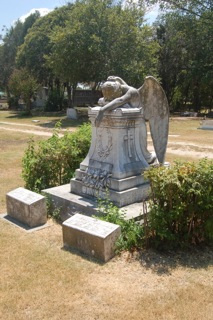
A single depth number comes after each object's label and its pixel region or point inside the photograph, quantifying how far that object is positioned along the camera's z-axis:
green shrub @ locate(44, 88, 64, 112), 33.09
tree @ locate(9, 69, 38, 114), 29.05
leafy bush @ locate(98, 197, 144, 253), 4.68
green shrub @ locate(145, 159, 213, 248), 4.46
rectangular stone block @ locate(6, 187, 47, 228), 5.56
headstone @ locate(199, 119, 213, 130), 19.77
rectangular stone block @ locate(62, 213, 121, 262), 4.41
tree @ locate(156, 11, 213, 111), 28.08
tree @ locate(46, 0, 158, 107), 22.41
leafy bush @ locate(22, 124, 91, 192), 7.00
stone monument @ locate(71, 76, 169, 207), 5.47
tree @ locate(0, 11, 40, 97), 43.41
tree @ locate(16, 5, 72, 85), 32.06
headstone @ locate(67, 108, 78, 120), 25.86
